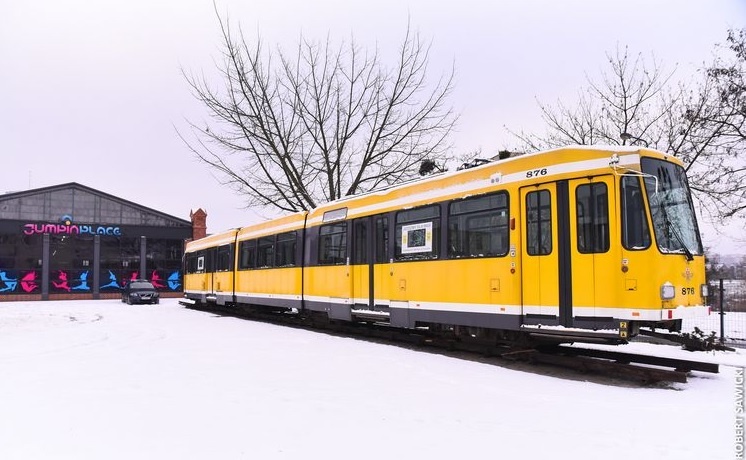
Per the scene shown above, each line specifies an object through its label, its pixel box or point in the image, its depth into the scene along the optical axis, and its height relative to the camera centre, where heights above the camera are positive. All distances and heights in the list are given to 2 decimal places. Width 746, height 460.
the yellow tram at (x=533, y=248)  8.20 +0.30
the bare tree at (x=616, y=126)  19.49 +4.77
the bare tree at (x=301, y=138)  25.39 +5.67
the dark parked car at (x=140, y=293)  33.78 -1.47
